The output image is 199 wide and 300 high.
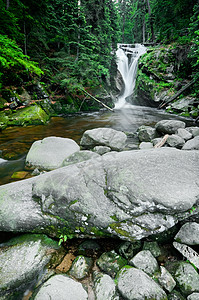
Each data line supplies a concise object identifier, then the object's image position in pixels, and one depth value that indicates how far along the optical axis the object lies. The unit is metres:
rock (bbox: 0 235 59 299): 1.61
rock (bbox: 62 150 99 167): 3.88
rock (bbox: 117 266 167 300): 1.38
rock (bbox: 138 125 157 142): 6.01
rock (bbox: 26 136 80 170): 4.06
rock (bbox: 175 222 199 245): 1.74
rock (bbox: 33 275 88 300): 1.44
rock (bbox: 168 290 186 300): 1.43
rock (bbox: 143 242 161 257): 1.81
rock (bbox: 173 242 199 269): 1.63
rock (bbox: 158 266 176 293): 1.49
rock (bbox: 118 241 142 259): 1.82
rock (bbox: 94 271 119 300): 1.46
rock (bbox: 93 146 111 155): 4.88
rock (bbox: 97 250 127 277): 1.69
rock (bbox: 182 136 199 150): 4.26
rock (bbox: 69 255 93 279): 1.68
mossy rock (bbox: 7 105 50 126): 8.14
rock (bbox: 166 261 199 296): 1.46
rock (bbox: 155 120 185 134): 5.90
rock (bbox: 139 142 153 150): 5.27
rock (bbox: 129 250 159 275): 1.62
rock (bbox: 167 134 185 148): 4.86
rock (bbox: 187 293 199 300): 1.36
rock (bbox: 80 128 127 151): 5.20
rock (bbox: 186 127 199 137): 5.42
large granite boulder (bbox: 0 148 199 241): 1.79
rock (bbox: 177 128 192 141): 5.30
